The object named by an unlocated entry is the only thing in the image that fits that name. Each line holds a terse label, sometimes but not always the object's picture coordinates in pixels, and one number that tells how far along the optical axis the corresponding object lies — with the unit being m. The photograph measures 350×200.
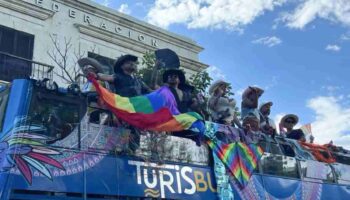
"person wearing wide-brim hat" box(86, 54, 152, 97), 5.36
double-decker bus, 4.10
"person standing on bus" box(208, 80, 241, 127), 6.40
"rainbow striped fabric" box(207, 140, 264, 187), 5.78
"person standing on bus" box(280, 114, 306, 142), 8.02
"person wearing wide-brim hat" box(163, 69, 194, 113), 5.79
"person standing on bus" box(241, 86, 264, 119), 7.15
